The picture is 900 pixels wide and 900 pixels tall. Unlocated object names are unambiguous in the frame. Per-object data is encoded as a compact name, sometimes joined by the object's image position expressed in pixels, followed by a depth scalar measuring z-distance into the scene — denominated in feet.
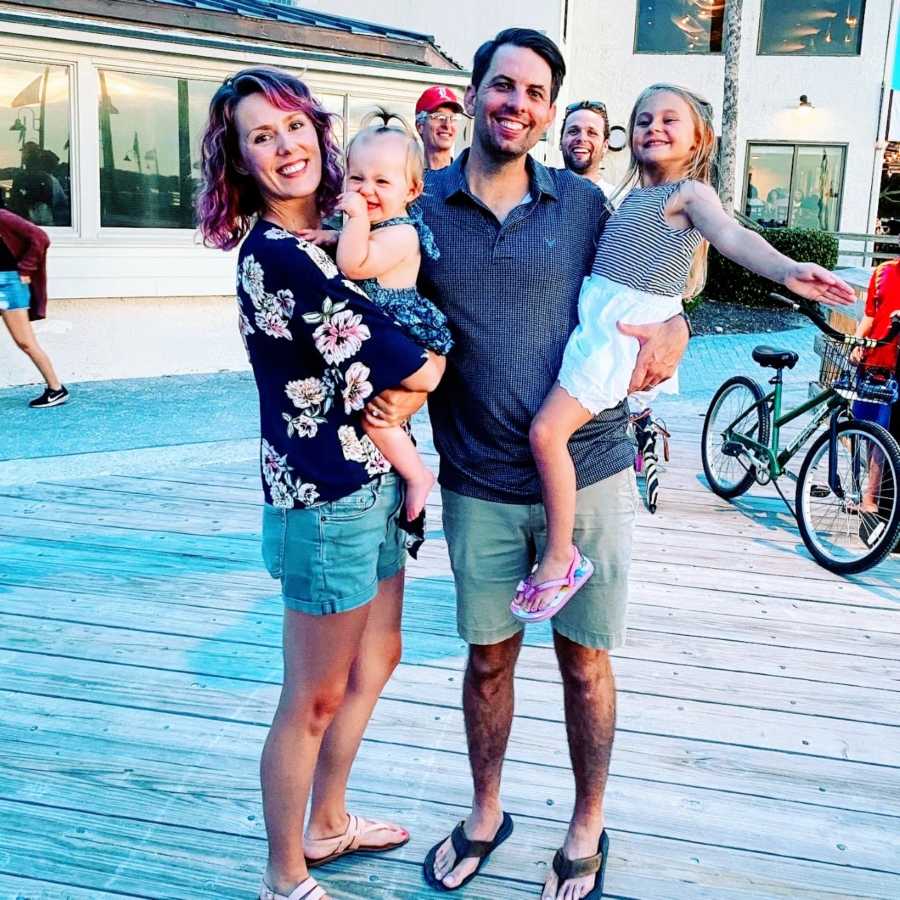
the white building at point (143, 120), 26.58
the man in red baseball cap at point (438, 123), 16.63
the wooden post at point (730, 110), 48.88
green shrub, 48.62
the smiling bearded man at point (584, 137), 17.01
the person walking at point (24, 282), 23.57
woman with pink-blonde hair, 6.38
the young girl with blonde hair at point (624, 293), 7.34
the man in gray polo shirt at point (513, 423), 7.43
